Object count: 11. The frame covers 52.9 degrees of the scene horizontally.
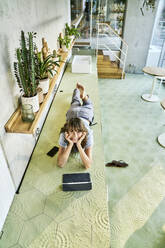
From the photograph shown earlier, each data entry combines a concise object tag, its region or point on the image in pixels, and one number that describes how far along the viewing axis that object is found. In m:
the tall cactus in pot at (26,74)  1.14
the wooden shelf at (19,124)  1.19
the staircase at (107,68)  5.10
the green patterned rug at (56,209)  1.12
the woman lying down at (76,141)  1.54
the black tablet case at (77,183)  1.39
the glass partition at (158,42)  4.93
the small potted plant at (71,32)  3.57
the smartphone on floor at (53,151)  1.70
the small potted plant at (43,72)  1.53
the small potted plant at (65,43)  3.01
